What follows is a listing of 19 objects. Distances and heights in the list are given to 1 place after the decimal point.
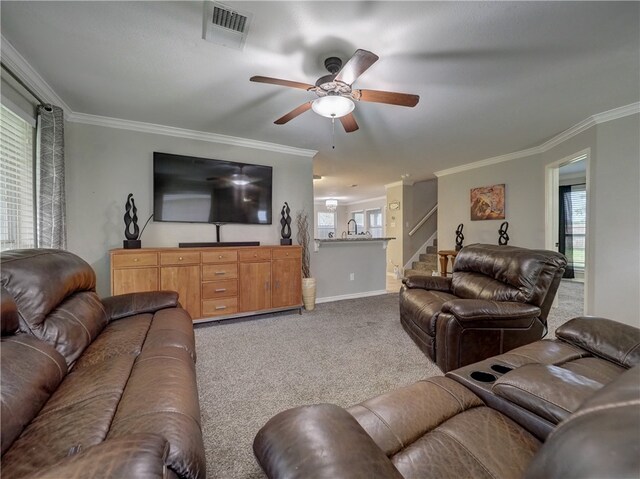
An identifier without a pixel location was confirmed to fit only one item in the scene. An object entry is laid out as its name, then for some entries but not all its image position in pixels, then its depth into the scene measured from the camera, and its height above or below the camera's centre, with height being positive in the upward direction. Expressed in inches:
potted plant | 155.8 -17.1
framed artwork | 184.5 +23.2
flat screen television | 132.1 +23.2
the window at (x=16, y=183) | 82.9 +16.9
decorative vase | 155.6 -32.6
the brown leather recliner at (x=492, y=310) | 79.0 -22.9
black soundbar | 132.3 -4.3
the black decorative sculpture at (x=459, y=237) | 205.8 -0.8
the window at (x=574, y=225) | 241.0 +10.1
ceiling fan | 72.6 +40.6
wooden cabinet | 112.7 -18.7
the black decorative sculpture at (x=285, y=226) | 153.6 +5.5
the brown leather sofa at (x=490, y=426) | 14.5 -20.6
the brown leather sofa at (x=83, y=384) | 24.5 -22.9
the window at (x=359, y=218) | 437.4 +28.4
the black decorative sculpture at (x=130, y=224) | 119.3 +4.3
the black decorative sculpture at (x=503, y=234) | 178.8 +1.3
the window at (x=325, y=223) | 464.4 +21.9
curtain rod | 78.7 +47.1
